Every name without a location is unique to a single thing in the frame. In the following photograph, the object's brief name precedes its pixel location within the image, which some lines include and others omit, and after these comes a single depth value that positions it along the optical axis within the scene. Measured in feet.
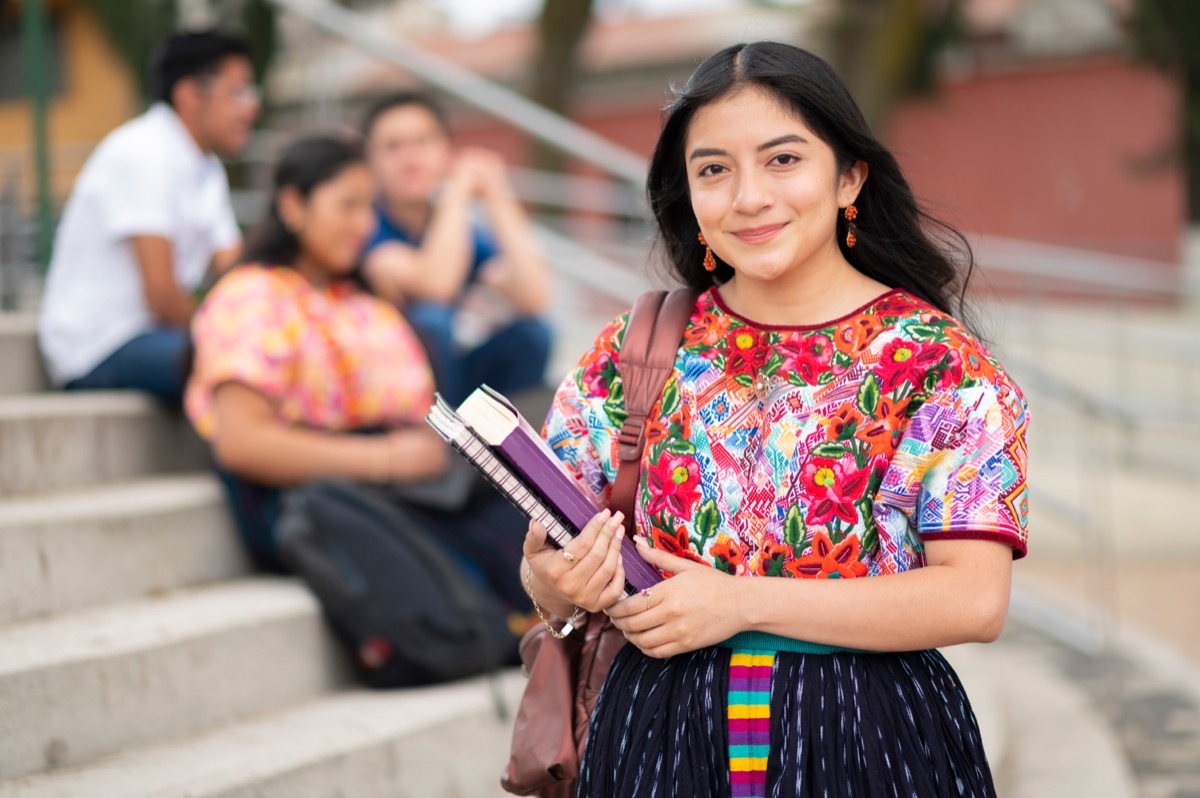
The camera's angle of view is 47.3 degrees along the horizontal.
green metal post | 15.08
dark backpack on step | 10.57
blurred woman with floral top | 11.25
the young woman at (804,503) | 5.55
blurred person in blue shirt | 14.69
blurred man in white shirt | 13.01
